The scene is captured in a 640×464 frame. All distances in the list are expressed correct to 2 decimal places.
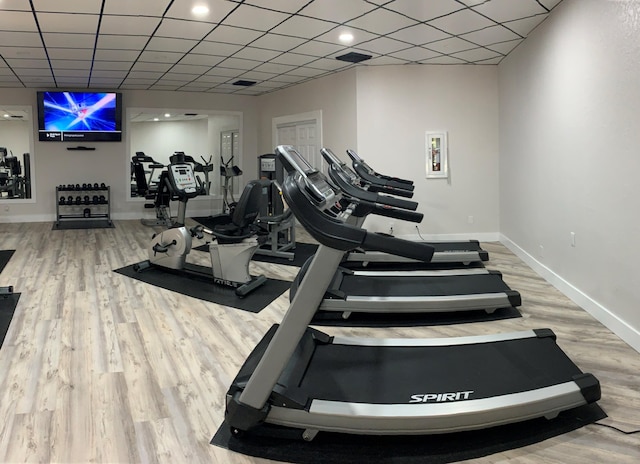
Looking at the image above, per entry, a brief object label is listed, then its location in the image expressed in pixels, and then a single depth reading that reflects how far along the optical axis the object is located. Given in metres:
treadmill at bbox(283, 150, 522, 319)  3.48
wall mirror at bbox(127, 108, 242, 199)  9.04
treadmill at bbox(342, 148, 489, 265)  4.71
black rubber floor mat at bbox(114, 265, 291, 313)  4.01
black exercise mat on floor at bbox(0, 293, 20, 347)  3.32
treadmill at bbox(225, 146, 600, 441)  1.84
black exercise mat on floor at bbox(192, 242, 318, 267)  5.45
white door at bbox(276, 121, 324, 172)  7.58
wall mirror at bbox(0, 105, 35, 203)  8.61
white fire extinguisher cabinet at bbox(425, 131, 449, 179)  6.58
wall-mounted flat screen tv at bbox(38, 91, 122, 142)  8.27
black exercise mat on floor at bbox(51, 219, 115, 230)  7.98
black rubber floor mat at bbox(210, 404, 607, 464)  1.93
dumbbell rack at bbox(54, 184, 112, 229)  8.46
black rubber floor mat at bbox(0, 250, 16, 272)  5.31
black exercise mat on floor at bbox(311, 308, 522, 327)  3.49
